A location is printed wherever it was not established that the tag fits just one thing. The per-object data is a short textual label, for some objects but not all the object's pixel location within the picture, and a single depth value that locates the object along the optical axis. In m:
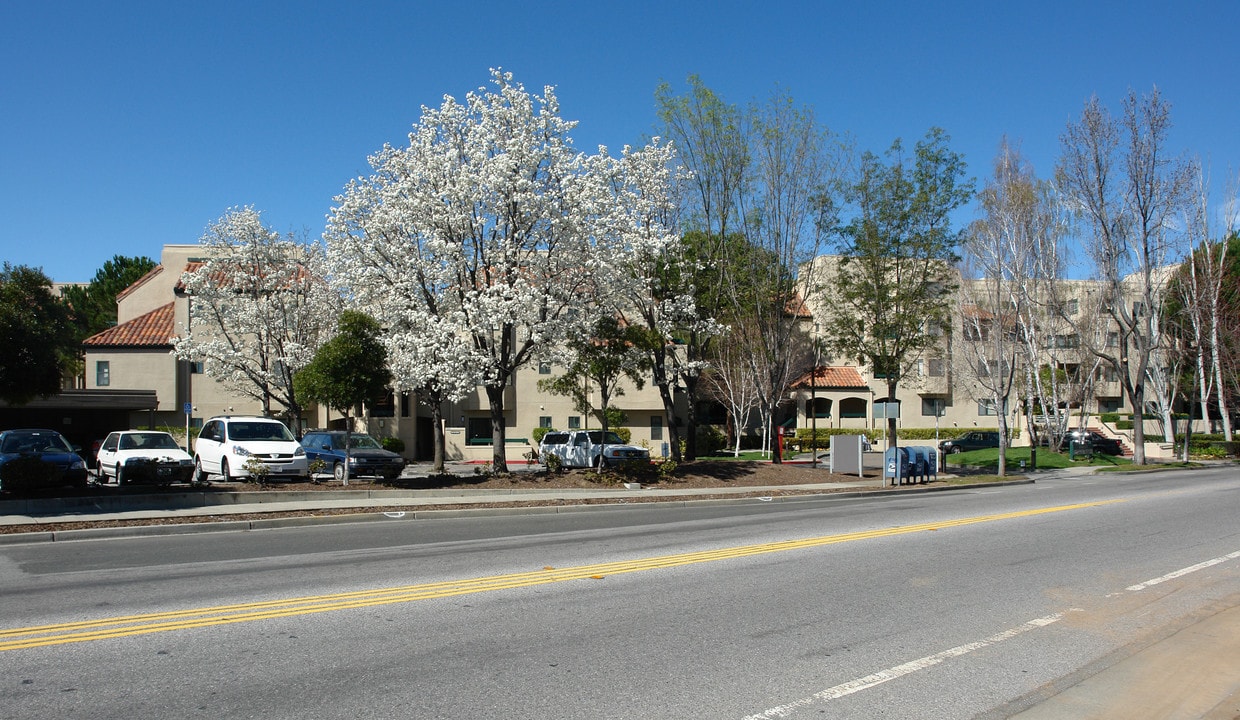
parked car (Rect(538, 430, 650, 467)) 30.94
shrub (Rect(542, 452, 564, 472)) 24.50
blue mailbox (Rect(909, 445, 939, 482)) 27.78
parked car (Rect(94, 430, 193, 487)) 19.05
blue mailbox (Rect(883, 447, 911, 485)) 26.88
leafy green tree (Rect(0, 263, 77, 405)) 17.06
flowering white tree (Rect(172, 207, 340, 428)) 31.20
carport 35.62
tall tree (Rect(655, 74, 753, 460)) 27.73
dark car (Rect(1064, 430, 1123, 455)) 43.94
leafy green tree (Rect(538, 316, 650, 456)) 24.42
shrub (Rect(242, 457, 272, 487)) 20.05
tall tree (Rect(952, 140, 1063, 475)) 32.12
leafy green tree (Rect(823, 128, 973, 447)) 31.22
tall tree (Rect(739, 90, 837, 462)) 27.62
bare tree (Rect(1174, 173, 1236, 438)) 40.62
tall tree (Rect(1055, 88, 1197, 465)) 35.59
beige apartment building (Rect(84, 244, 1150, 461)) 41.19
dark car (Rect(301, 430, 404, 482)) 25.05
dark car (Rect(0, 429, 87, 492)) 16.42
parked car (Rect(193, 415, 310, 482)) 21.12
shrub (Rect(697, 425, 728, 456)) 45.17
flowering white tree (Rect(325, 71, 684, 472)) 21.64
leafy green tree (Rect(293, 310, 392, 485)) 21.16
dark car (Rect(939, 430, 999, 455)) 45.84
